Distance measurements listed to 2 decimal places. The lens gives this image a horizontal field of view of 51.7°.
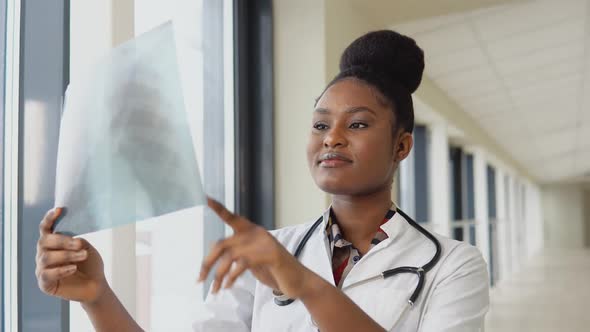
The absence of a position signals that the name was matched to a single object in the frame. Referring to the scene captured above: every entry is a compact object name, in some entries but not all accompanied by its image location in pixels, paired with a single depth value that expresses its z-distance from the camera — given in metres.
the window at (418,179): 5.84
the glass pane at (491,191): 10.55
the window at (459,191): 7.60
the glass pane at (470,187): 8.50
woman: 0.98
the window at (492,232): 9.20
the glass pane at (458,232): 7.46
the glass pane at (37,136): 1.36
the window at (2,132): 1.34
